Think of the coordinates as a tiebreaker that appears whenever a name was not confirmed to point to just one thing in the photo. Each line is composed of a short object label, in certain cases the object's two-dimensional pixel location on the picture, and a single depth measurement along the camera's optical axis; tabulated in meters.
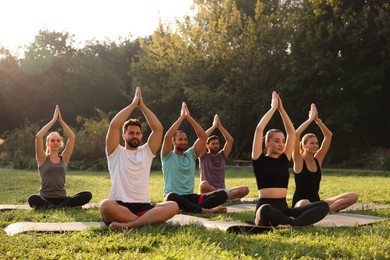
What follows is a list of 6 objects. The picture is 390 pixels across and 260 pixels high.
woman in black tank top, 7.01
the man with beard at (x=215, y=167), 8.86
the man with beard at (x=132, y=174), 5.55
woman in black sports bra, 5.55
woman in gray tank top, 7.57
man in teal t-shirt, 7.43
